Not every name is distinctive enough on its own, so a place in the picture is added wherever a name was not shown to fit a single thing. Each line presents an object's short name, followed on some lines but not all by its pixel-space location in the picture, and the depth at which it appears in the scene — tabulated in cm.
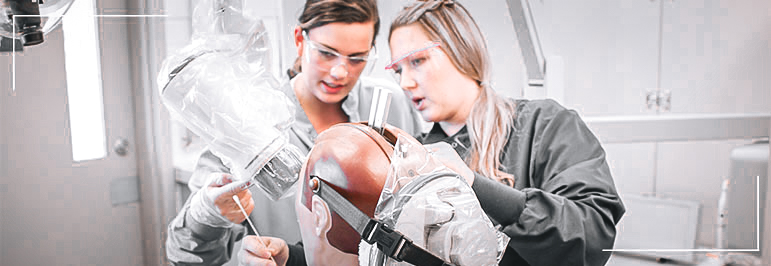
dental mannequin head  88
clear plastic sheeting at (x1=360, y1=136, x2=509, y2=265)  86
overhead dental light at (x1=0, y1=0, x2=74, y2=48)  107
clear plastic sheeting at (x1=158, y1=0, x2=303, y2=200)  98
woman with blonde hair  120
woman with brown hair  117
